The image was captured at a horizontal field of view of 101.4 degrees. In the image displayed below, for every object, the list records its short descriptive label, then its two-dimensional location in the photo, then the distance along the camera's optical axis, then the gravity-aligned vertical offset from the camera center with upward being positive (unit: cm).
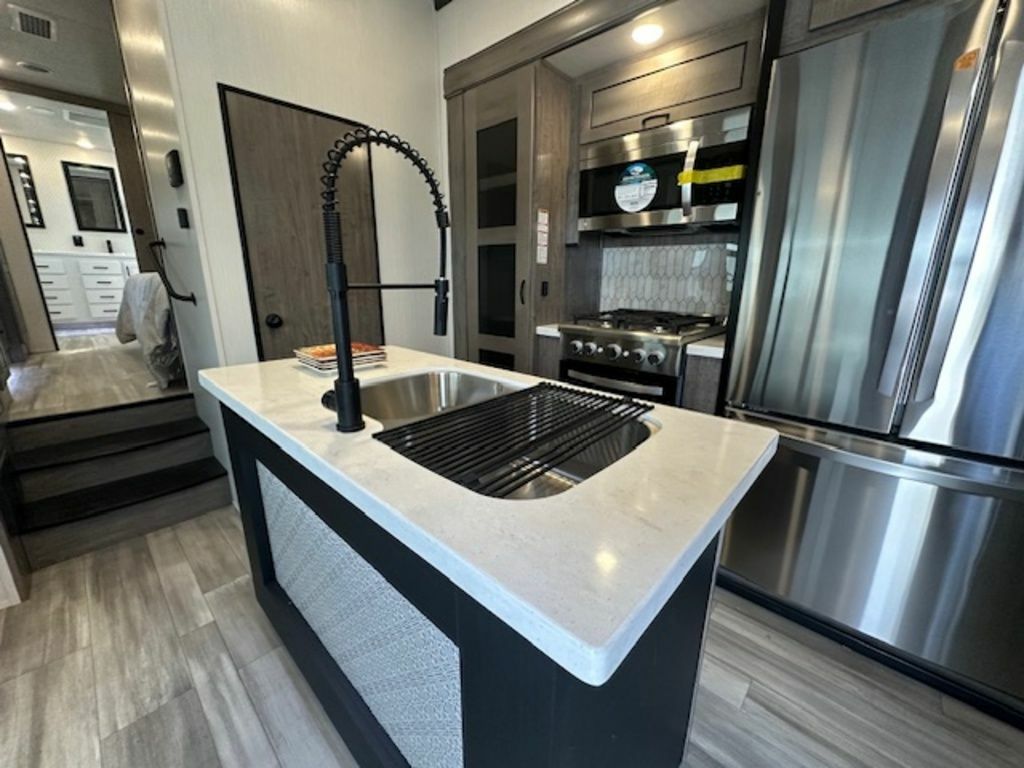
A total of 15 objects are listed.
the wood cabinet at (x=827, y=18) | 115 +72
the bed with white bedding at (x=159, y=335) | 279 -40
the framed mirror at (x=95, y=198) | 601 +109
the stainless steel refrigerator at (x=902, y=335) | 105 -17
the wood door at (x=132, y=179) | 446 +99
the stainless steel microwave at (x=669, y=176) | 178 +46
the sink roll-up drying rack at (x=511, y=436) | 69 -31
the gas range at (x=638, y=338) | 180 -28
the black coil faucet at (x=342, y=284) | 78 -2
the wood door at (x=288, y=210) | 200 +33
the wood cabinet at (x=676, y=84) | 172 +86
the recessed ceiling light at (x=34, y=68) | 363 +176
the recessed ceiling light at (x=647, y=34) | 183 +105
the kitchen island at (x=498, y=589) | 45 -43
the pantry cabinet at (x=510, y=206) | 220 +38
